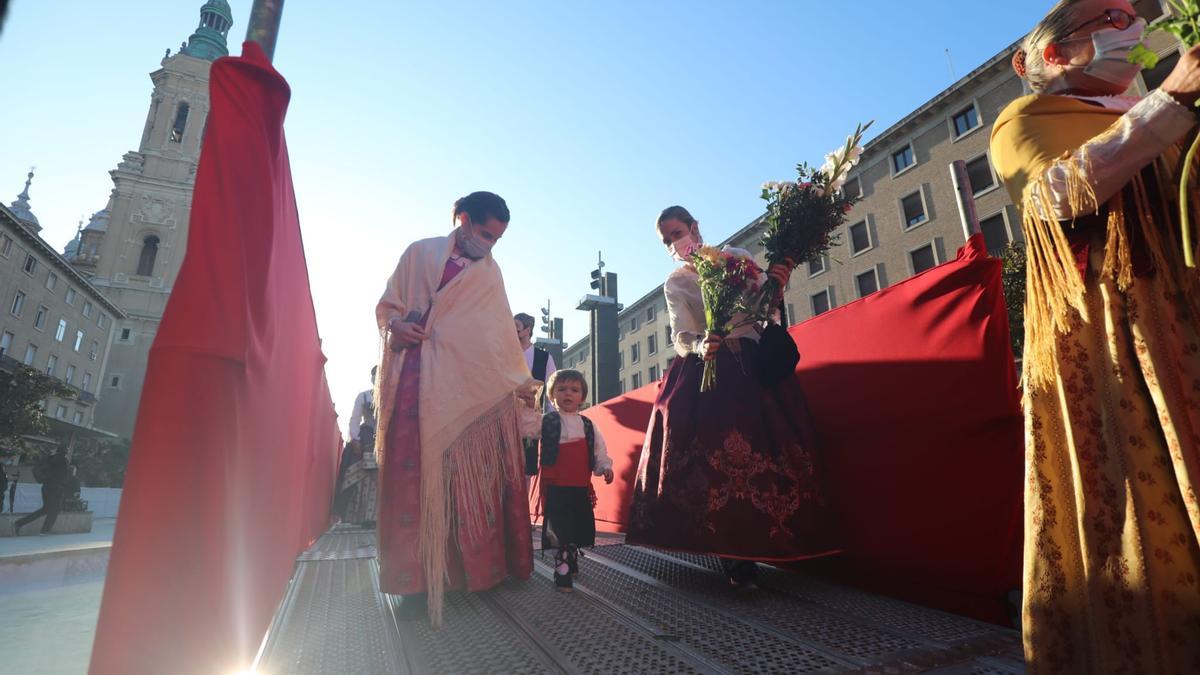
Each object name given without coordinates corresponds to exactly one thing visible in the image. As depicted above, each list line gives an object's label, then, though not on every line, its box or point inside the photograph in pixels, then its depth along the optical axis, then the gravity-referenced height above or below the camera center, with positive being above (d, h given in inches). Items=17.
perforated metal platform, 62.2 -21.4
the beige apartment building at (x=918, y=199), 778.8 +431.1
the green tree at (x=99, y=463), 984.9 +43.7
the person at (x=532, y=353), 206.9 +47.7
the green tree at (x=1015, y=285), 509.4 +173.9
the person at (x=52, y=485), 410.9 +1.5
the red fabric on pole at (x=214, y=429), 39.4 +4.4
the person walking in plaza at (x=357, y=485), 291.9 -2.6
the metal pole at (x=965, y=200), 113.9 +59.3
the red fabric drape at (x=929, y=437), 81.0 +5.2
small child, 127.3 +2.4
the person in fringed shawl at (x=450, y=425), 96.0 +10.0
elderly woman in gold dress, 45.4 +8.7
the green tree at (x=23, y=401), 621.3 +101.0
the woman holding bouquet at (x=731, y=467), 96.6 +0.8
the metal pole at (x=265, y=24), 59.1 +50.0
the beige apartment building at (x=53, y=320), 1095.0 +416.9
